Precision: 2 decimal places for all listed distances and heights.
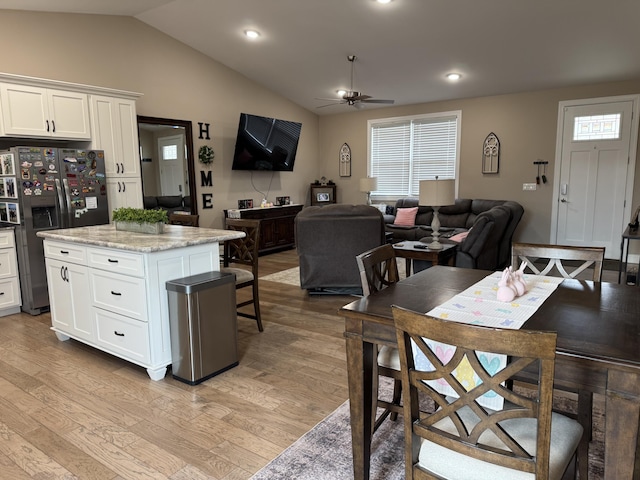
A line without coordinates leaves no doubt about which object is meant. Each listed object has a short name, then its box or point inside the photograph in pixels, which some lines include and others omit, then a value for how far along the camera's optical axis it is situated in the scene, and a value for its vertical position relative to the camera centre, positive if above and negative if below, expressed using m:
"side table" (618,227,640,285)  4.28 -0.59
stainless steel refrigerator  4.25 -0.18
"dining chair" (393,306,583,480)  1.09 -0.66
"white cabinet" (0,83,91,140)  4.29 +0.74
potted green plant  3.32 -0.30
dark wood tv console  7.29 -0.77
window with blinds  7.85 +0.52
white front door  6.35 +0.06
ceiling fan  5.61 +1.05
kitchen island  2.82 -0.69
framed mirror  5.96 +0.32
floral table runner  1.30 -0.51
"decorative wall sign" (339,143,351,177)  9.02 +0.40
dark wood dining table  1.21 -0.51
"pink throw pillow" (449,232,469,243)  5.61 -0.79
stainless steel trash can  2.77 -0.94
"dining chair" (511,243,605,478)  2.24 -0.42
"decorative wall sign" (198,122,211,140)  6.85 +0.79
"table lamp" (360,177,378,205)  8.20 -0.10
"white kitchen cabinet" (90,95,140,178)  5.00 +0.58
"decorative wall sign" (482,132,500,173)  7.31 +0.39
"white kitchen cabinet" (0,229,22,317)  4.33 -0.92
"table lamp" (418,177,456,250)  4.11 -0.14
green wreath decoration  6.81 +0.42
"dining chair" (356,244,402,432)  1.94 -0.54
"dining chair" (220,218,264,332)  3.71 -0.67
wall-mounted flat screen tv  7.24 +0.64
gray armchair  4.63 -0.67
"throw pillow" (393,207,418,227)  7.73 -0.69
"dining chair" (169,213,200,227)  4.46 -0.40
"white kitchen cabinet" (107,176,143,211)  5.16 -0.13
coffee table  4.28 -0.75
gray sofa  4.83 -0.72
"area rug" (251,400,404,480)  1.95 -1.32
